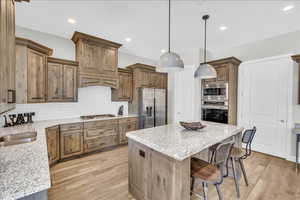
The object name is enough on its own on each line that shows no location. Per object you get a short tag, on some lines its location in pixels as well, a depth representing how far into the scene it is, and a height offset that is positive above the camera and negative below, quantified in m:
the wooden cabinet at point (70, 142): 2.94 -0.97
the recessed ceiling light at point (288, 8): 2.36 +1.63
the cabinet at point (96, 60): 3.33 +1.00
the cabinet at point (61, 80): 2.99 +0.42
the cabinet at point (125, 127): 3.85 -0.81
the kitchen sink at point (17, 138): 1.86 -0.60
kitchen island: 1.35 -0.66
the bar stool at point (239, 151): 1.98 -0.81
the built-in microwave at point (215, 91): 3.77 +0.24
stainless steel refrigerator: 4.31 -0.27
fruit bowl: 2.12 -0.42
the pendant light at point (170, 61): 1.99 +0.56
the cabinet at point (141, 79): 4.36 +0.67
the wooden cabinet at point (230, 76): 3.69 +0.64
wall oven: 3.79 -0.45
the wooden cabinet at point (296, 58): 2.72 +0.85
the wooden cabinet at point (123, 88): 4.16 +0.35
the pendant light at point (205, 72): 2.38 +0.50
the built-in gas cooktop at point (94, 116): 3.58 -0.49
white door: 3.19 -0.03
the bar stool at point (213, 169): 1.47 -0.84
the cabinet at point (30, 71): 2.40 +0.52
